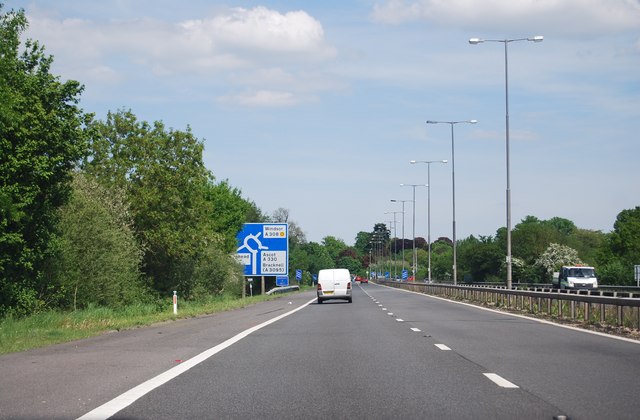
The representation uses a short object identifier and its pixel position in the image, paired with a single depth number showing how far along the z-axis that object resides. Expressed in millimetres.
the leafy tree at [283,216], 194250
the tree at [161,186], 52844
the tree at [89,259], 37125
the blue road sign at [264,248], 57094
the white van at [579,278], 60344
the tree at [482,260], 131375
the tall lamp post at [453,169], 62081
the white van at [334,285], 47719
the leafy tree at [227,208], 96500
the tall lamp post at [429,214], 84938
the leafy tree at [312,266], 194550
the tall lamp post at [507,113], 40312
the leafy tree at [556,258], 116312
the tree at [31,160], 29625
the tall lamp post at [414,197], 91775
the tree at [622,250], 83000
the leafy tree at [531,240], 125812
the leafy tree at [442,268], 152788
